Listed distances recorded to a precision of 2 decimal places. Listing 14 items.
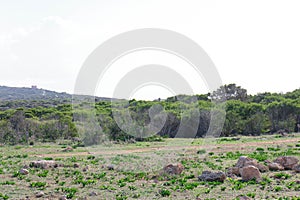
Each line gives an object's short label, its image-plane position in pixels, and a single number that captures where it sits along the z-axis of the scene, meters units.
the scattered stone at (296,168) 13.05
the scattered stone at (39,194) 10.16
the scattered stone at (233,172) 12.81
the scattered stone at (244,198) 9.12
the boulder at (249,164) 13.10
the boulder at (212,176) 11.81
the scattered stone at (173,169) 13.16
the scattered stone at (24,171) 13.57
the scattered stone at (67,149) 24.15
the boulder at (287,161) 13.73
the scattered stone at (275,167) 13.48
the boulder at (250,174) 11.77
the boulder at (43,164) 15.16
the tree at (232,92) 57.80
